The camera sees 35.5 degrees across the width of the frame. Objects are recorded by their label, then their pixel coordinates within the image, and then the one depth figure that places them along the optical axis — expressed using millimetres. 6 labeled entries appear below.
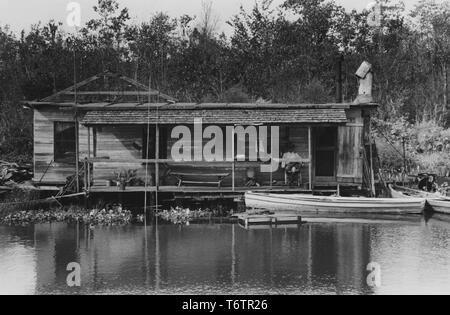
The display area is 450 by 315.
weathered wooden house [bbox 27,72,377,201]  27516
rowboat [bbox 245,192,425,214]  26141
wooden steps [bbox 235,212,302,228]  24281
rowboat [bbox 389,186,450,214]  25969
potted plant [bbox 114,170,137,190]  27109
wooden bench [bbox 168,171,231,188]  28469
